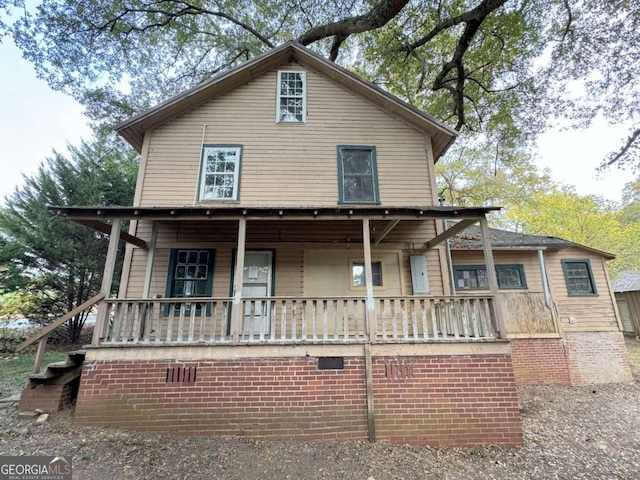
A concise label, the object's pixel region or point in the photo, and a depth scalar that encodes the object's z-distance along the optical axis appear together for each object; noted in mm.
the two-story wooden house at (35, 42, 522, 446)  4836
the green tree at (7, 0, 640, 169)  11055
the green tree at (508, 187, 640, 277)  19281
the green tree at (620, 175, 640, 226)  27266
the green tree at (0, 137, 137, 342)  11406
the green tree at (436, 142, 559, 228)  20391
